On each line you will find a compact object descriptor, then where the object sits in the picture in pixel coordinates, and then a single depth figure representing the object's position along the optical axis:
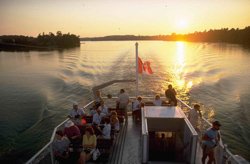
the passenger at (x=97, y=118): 9.50
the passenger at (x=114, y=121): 9.18
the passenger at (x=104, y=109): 10.28
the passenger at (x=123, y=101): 12.01
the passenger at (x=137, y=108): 11.34
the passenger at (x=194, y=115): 9.67
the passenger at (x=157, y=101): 11.46
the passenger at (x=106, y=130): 8.34
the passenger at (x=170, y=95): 12.41
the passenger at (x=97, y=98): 11.88
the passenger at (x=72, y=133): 8.00
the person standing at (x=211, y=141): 7.30
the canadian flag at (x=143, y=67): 13.97
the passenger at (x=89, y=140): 7.43
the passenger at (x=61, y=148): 7.54
